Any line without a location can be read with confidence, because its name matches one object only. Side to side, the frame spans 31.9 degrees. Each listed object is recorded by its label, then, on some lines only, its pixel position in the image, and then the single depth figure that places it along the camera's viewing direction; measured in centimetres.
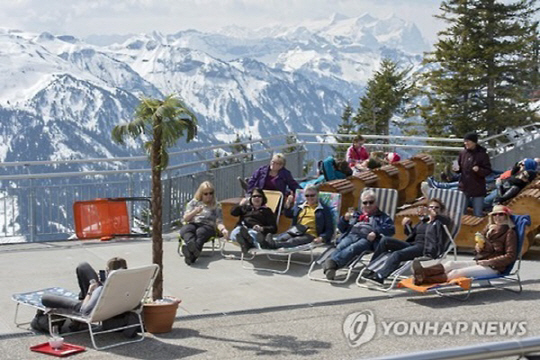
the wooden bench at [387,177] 1500
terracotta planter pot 841
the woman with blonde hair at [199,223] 1194
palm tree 888
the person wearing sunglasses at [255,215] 1208
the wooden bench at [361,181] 1402
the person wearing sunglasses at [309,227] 1166
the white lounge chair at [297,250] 1144
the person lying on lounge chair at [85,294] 823
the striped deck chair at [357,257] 1075
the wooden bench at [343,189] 1336
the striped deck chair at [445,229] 1027
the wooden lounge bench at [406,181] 1556
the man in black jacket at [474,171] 1334
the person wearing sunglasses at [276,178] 1344
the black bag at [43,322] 840
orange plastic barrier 1410
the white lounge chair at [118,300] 802
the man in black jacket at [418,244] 1038
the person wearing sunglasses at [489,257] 958
